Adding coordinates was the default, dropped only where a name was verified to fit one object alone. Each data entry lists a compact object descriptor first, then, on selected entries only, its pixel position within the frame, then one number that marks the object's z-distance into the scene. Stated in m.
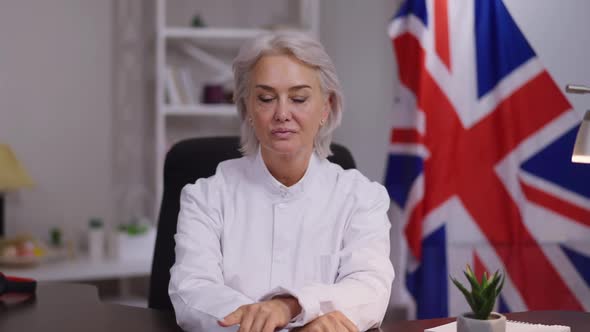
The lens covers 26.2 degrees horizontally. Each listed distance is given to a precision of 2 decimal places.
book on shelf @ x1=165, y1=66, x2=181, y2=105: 4.54
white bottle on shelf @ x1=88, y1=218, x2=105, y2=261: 4.32
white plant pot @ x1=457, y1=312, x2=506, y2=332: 1.97
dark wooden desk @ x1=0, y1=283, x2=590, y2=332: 2.16
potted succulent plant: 1.97
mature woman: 2.35
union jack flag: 3.37
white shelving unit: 4.46
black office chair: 2.65
